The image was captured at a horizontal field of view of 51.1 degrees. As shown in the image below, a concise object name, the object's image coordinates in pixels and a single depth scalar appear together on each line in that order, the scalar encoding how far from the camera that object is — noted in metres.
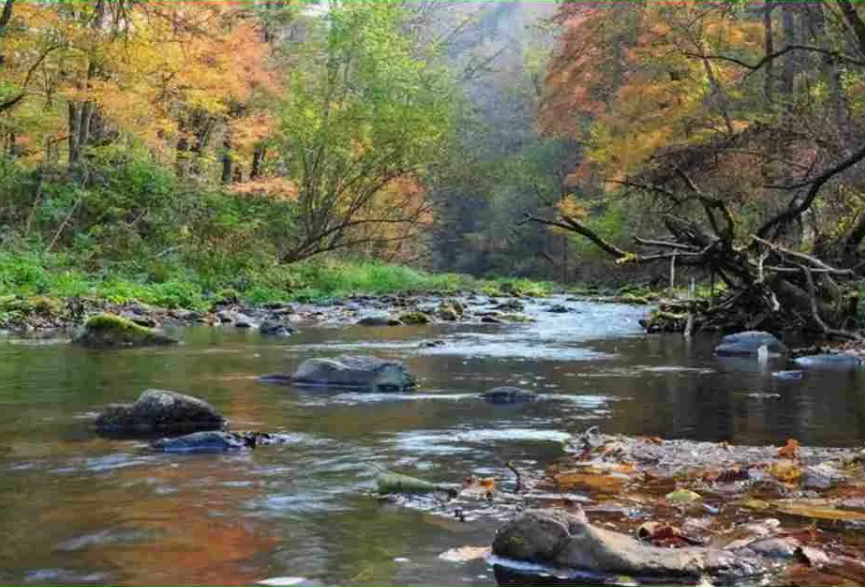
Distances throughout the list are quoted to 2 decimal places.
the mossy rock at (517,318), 14.51
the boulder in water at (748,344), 9.25
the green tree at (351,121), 24.31
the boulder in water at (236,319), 12.77
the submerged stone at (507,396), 5.93
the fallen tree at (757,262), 10.11
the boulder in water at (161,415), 4.75
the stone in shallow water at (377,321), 13.72
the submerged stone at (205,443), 4.18
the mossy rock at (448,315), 15.10
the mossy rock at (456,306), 15.95
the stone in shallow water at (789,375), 7.17
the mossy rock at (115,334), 9.49
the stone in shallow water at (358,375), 6.49
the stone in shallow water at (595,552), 2.39
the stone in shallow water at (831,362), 8.00
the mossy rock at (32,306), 12.02
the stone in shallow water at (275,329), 11.55
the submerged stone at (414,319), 14.30
